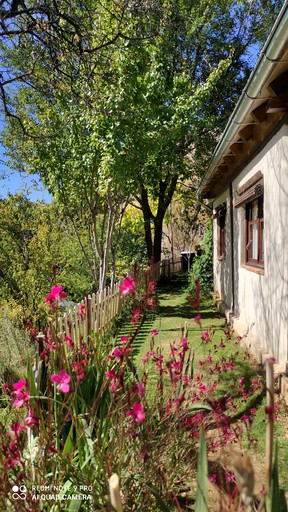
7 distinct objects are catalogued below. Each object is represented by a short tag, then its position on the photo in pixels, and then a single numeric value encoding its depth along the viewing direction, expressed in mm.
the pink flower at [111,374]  1753
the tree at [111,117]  6770
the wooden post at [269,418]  985
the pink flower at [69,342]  2081
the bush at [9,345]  4750
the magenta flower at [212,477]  1743
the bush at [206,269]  12656
